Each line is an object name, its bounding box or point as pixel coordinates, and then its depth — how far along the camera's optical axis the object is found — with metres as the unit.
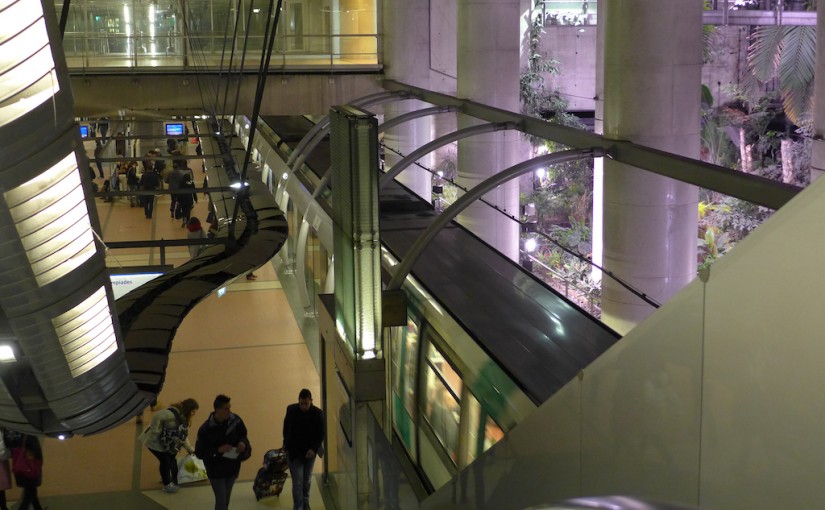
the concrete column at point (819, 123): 10.06
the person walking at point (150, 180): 19.53
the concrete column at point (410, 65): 23.95
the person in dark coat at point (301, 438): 8.88
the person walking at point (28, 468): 8.88
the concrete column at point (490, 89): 16.62
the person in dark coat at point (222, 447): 8.73
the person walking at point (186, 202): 17.81
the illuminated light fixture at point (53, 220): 3.35
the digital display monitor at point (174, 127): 24.58
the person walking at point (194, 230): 15.06
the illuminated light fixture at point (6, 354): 4.37
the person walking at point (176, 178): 16.81
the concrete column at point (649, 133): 10.54
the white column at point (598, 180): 18.02
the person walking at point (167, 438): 9.51
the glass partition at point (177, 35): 25.86
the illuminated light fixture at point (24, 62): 2.95
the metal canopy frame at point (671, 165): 6.92
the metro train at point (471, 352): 6.87
